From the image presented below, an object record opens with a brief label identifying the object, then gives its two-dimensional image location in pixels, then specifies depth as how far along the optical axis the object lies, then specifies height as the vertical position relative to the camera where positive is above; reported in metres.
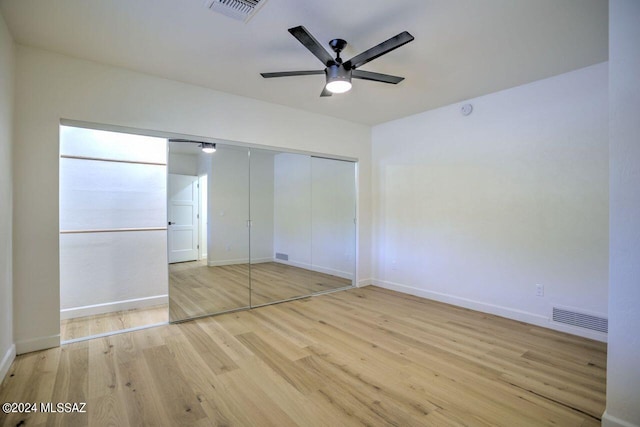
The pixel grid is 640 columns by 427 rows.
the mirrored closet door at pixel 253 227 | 3.78 -0.20
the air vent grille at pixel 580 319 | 3.01 -1.11
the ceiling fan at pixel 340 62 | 2.08 +1.21
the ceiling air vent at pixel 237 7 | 2.12 +1.49
